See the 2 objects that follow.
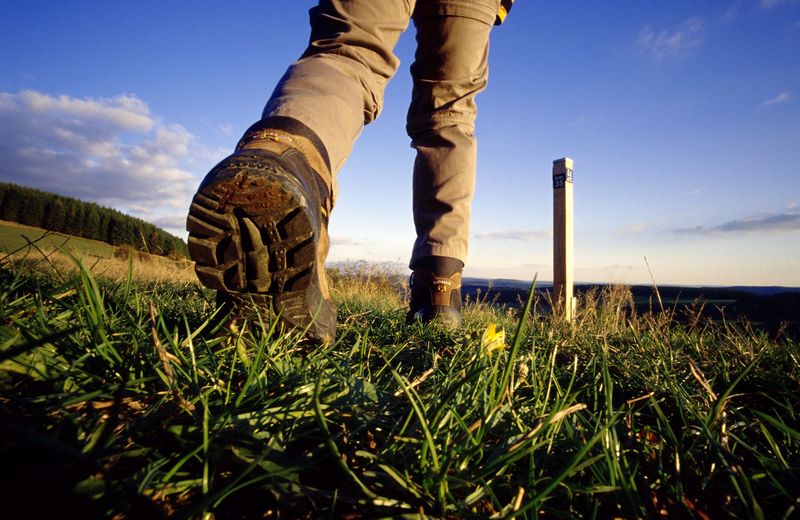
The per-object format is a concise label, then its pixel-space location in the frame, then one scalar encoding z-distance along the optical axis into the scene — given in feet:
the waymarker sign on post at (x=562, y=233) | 7.78
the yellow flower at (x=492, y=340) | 1.86
